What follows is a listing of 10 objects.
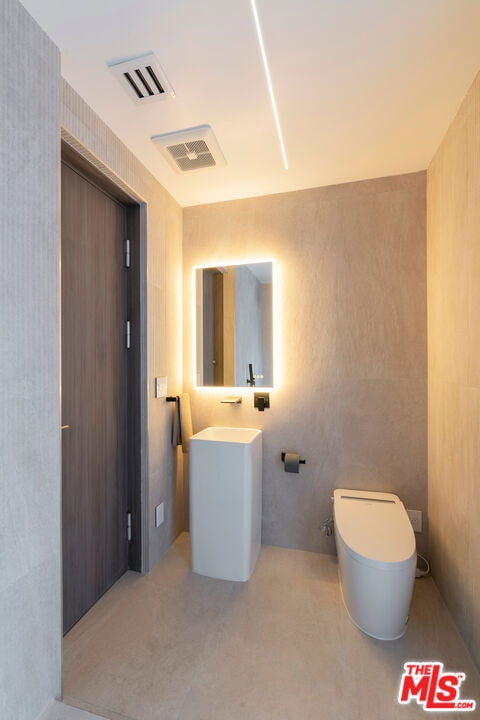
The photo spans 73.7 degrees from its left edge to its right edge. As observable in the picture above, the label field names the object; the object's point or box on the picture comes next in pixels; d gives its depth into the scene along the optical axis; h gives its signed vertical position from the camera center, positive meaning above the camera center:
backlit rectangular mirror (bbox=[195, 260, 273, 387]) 2.19 +0.22
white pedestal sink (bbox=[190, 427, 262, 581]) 1.81 -0.87
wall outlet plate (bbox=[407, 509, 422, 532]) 1.93 -0.98
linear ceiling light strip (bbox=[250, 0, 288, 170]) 1.07 +1.14
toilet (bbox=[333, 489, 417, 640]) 1.36 -0.93
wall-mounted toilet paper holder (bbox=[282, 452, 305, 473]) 2.04 -0.68
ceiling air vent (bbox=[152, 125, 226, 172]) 1.60 +1.10
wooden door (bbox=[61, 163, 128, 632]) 1.46 -0.19
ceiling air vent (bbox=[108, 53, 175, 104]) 1.21 +1.11
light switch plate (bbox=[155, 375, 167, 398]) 1.97 -0.19
